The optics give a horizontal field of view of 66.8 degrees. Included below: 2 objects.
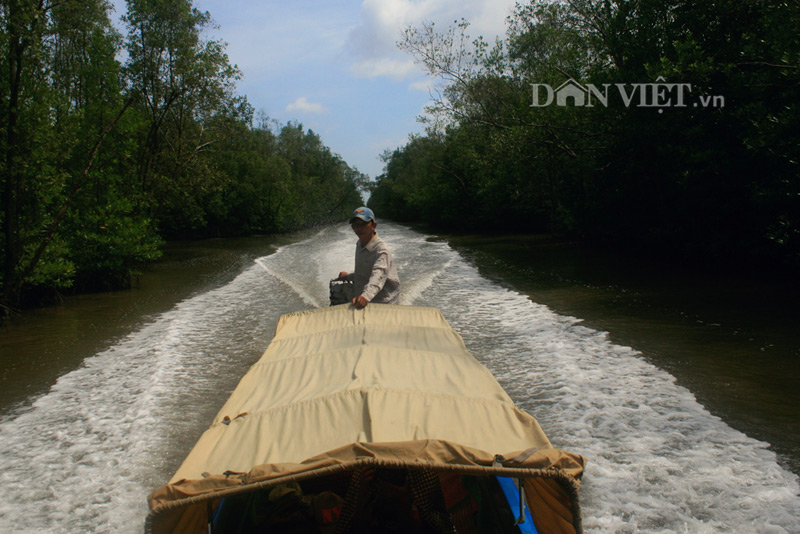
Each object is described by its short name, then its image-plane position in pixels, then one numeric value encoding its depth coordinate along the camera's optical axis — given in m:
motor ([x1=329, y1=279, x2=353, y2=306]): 8.14
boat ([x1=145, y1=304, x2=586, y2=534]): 2.89
